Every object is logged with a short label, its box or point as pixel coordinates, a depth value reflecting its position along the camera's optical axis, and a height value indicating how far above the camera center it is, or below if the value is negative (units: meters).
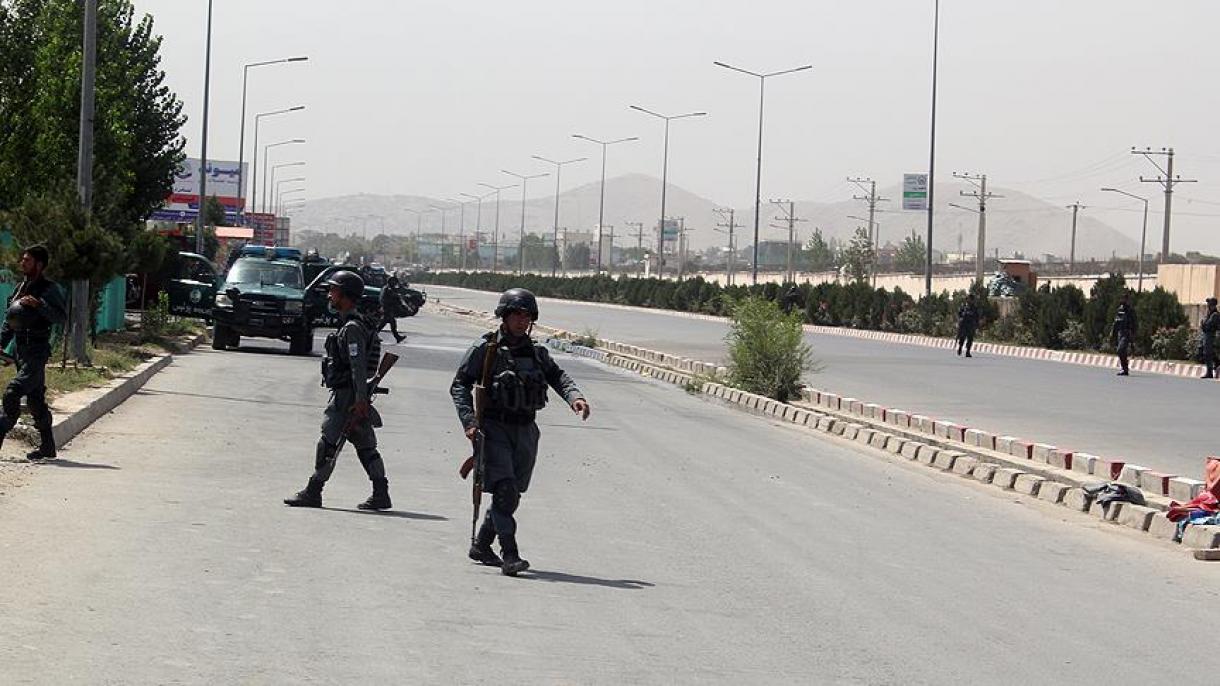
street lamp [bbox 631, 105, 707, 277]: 86.38 +3.92
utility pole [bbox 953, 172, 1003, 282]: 101.74 +5.55
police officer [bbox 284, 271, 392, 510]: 12.39 -0.78
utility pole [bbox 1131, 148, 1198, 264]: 87.10 +6.68
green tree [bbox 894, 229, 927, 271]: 176.38 +4.27
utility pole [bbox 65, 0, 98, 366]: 23.78 +1.30
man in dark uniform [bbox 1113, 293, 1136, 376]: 38.44 -0.25
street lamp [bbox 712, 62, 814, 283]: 70.12 +4.84
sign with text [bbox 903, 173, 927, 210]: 137.88 +8.56
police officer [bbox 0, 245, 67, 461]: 13.96 -0.52
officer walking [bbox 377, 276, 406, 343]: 39.88 -0.47
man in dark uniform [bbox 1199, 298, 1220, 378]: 38.59 -0.34
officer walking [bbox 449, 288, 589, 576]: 10.09 -0.65
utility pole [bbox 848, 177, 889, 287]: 133.75 +7.59
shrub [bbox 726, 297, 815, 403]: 28.56 -0.81
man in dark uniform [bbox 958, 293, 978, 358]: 45.41 -0.33
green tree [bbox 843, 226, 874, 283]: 157.50 +4.47
